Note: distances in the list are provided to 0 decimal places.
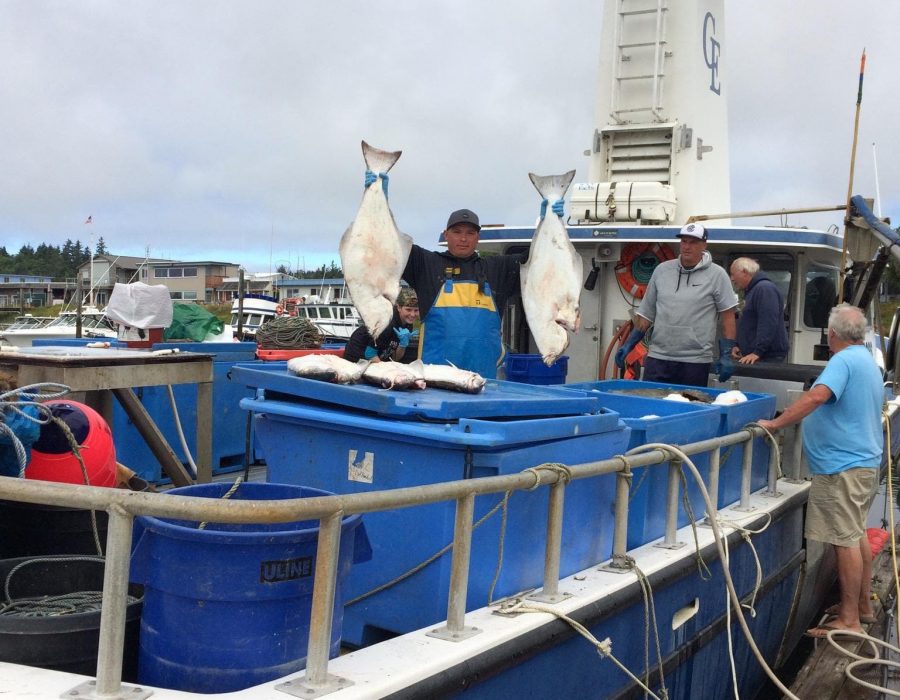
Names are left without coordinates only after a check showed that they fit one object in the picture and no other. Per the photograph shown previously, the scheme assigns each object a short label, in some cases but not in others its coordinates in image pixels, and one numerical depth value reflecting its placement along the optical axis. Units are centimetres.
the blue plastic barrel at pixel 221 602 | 208
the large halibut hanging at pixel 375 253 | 347
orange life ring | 762
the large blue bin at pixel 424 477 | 275
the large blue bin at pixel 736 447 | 435
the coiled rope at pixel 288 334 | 689
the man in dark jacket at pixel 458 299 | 425
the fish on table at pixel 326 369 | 308
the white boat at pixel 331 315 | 2928
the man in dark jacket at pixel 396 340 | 481
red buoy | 315
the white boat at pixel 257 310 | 2777
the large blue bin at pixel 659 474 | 358
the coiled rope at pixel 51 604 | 246
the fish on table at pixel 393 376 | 309
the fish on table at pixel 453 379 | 323
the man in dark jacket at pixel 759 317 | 618
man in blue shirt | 445
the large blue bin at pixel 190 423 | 535
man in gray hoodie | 572
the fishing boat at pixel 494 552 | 204
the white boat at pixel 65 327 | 1736
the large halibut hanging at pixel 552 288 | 380
